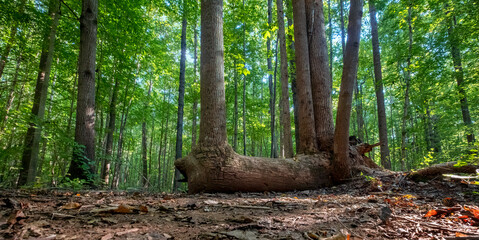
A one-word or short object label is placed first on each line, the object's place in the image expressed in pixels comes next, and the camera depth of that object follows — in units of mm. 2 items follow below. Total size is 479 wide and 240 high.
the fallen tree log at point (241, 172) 3746
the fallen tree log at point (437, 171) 3535
